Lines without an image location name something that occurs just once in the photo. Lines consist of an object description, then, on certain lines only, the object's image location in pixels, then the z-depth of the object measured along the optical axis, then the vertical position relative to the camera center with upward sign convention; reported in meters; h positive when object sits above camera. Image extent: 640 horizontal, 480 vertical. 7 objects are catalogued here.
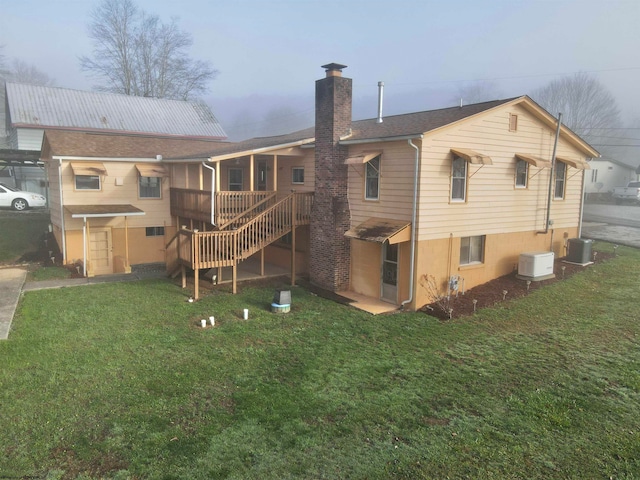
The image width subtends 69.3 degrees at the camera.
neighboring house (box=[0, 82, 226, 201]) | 27.92 +4.26
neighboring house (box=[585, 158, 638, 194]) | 40.88 +1.42
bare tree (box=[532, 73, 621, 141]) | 59.56 +10.57
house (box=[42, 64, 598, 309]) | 12.38 -0.40
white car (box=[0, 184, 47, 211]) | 26.02 -0.96
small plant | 12.16 -2.86
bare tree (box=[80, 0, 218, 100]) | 41.19 +10.18
